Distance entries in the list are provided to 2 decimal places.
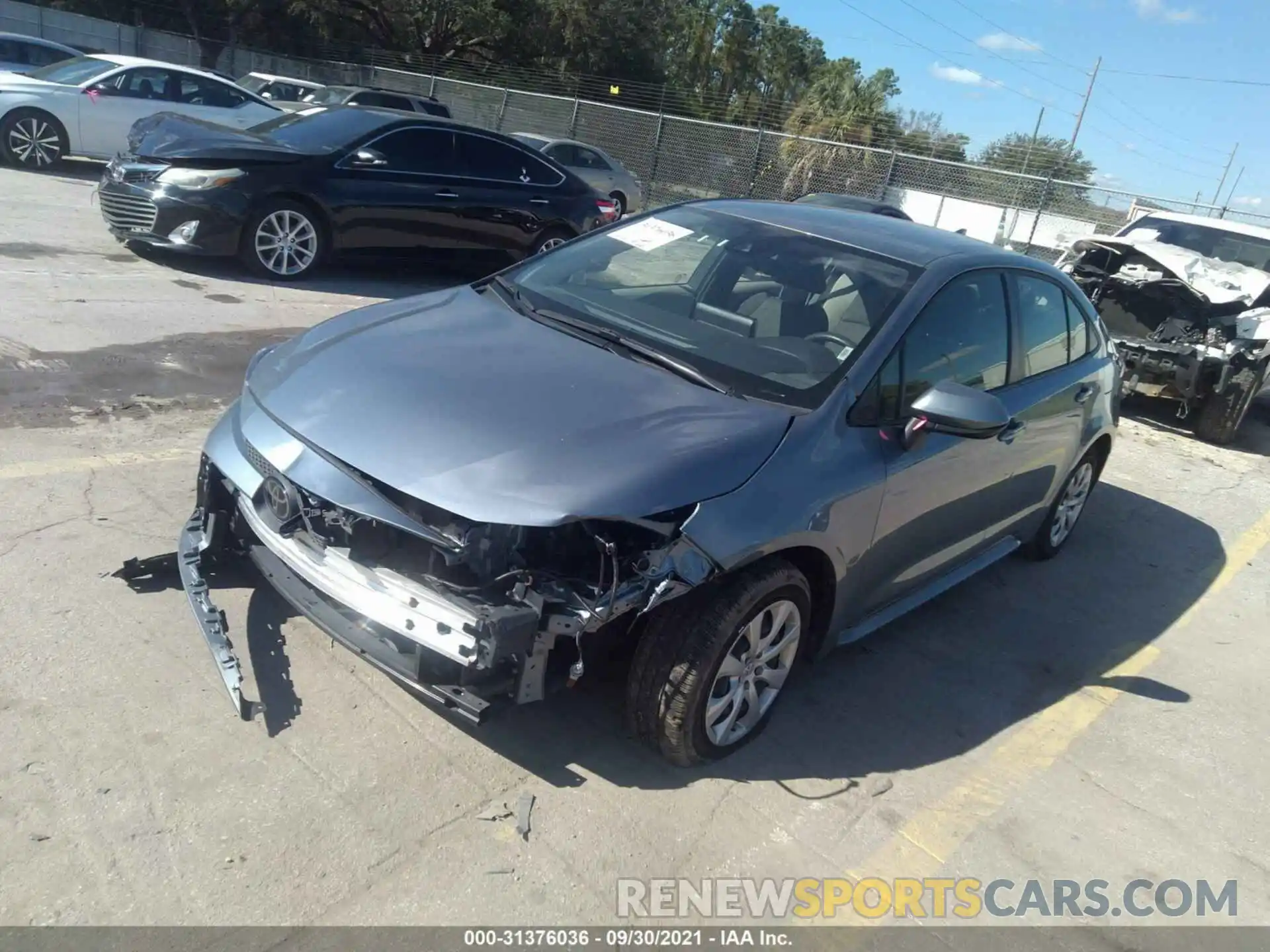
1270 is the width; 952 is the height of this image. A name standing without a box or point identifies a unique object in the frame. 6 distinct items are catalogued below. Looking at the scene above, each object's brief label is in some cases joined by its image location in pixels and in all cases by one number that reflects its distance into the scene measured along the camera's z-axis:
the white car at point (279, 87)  20.95
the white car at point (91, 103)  12.77
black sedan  8.39
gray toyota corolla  2.89
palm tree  22.12
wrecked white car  9.12
